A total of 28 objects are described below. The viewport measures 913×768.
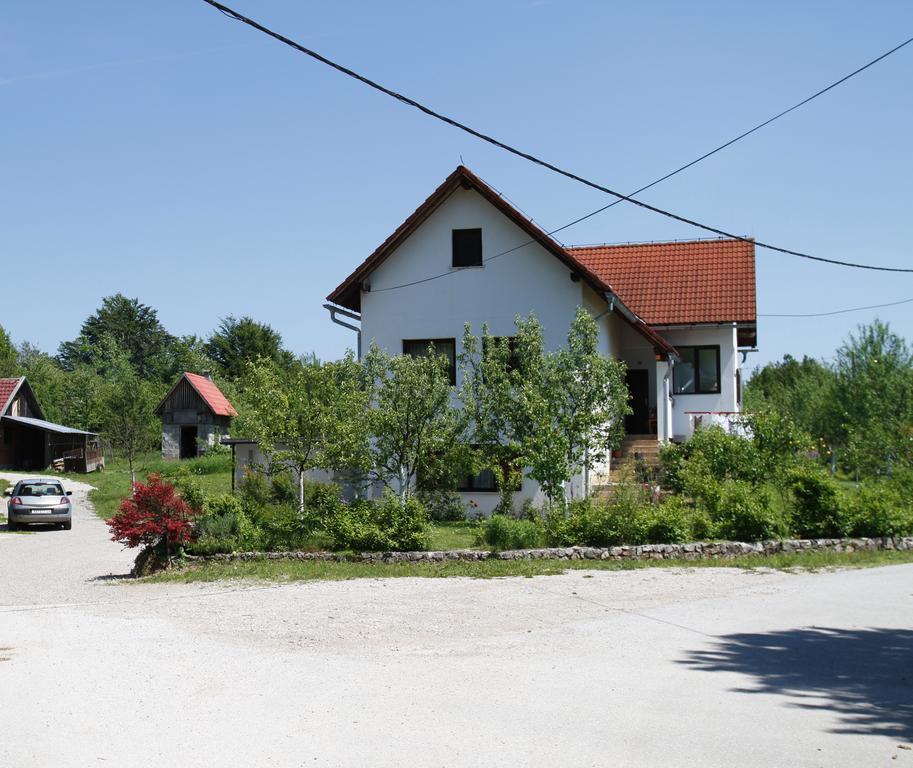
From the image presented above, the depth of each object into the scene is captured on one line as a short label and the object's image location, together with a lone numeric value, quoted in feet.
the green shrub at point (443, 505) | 75.51
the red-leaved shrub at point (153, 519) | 56.24
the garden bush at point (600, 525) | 58.23
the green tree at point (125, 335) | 372.17
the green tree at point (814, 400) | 167.12
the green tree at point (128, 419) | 144.97
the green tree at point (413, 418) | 68.59
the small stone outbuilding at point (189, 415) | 180.86
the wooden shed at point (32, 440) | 166.30
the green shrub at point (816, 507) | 61.87
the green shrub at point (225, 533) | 58.65
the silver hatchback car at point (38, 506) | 96.02
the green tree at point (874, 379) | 153.38
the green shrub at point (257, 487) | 76.38
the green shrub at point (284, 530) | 59.72
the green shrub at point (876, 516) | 62.49
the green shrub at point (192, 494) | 61.00
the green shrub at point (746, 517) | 59.52
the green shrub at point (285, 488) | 81.51
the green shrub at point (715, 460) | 69.51
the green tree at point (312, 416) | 69.46
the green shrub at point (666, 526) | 58.44
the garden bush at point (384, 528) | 58.03
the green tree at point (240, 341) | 258.78
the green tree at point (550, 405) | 64.34
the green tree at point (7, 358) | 238.89
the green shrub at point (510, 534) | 58.18
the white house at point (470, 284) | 83.71
